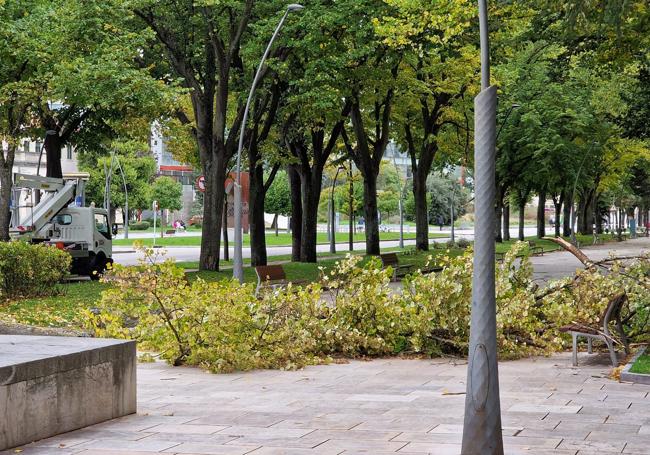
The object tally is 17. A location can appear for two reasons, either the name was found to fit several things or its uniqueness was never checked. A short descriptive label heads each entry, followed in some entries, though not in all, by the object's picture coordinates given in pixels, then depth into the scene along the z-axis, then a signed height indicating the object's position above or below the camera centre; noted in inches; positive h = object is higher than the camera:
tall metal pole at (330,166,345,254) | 2031.9 -23.5
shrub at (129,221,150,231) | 4143.7 +21.8
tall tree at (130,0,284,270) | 1138.0 +198.1
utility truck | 1267.2 +10.4
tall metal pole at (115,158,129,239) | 3422.7 +221.0
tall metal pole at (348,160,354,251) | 2143.3 +82.7
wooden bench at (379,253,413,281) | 1225.4 -42.9
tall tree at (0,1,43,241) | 1133.1 +183.7
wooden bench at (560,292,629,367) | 535.8 -53.6
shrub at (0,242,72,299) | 874.8 -31.7
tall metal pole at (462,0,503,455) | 289.4 -23.6
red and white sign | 1226.9 +60.0
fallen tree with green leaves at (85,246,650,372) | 534.6 -45.2
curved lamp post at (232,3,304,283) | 1000.2 +43.1
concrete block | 327.9 -52.4
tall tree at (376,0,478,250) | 967.6 +201.2
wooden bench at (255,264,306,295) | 909.8 -37.3
